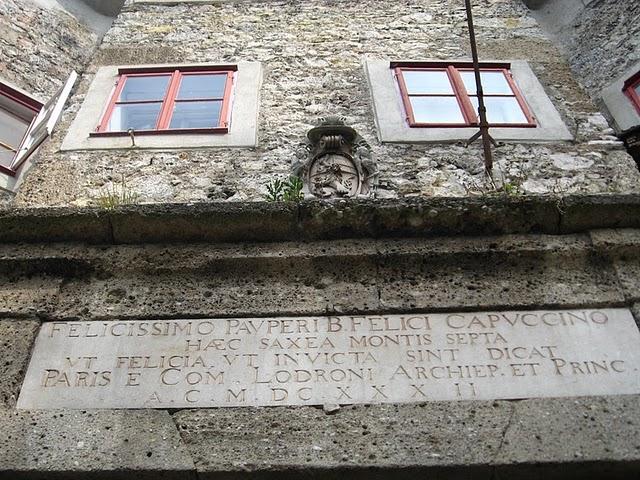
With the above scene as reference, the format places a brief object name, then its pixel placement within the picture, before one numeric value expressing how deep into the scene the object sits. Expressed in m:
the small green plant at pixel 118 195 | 4.50
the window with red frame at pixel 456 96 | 5.71
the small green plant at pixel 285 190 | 4.39
